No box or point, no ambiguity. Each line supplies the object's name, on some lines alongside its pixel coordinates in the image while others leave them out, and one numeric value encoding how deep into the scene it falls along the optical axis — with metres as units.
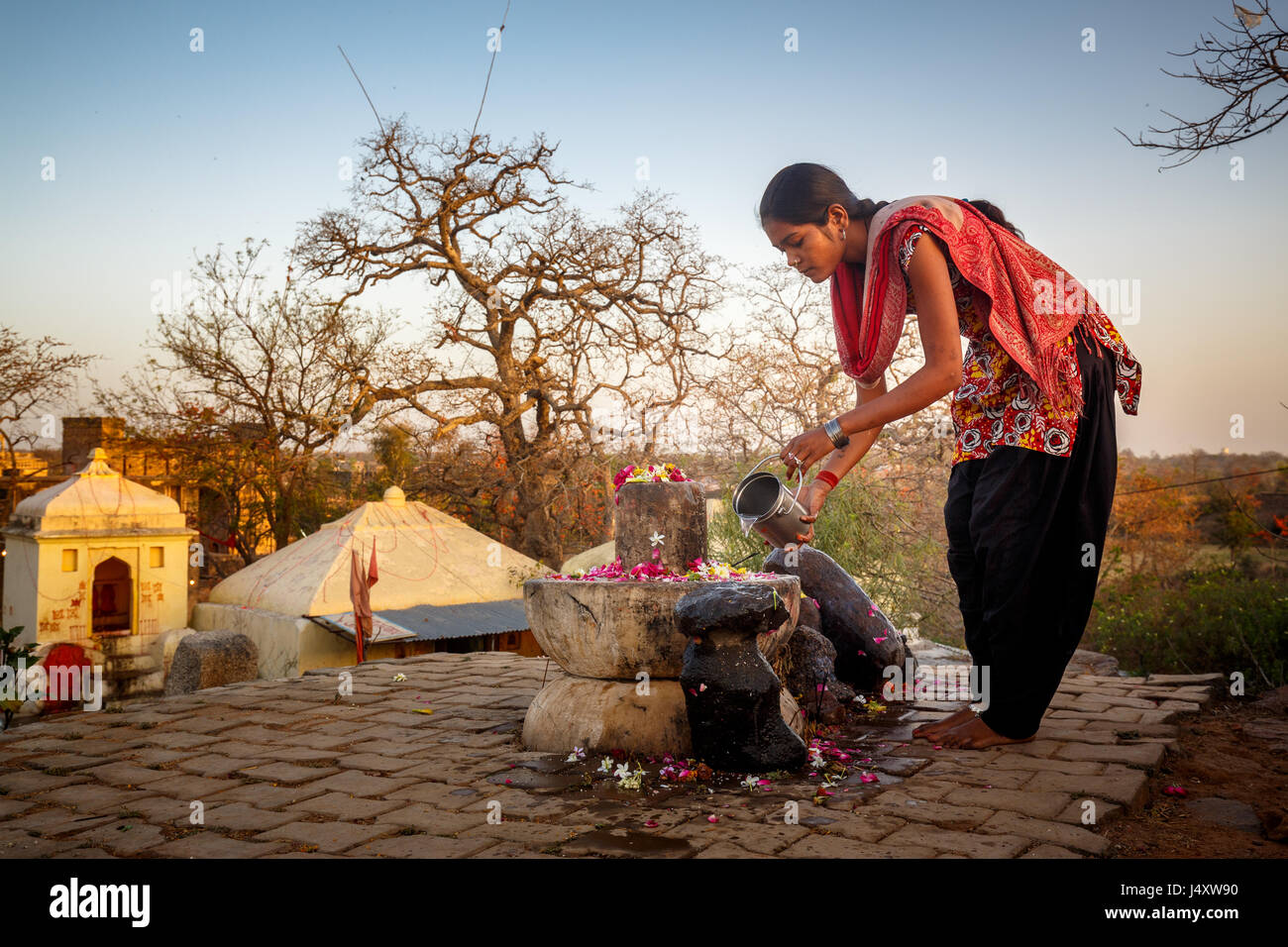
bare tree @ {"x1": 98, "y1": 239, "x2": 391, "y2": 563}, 18.27
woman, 3.14
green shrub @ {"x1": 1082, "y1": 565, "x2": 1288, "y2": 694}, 5.62
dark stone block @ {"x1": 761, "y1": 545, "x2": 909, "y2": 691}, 4.98
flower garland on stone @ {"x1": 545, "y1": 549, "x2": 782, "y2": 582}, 4.02
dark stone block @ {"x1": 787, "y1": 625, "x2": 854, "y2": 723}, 4.34
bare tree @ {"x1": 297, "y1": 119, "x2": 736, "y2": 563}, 18.06
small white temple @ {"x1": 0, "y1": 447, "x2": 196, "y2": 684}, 15.36
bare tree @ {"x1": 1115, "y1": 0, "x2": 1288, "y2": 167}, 4.54
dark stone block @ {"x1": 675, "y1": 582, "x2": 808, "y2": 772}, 3.34
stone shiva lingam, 3.38
